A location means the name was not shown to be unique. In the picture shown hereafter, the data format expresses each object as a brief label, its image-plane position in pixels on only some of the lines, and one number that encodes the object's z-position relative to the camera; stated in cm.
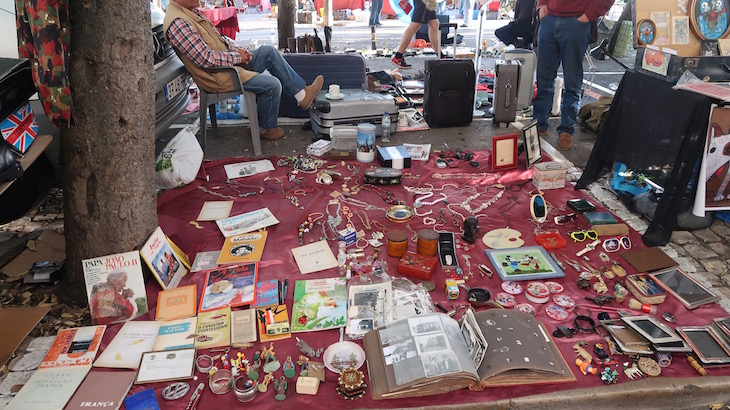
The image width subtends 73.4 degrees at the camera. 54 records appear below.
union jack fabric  260
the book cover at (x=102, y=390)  215
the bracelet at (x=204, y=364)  236
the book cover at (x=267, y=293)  281
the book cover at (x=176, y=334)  250
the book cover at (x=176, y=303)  272
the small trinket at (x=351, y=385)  220
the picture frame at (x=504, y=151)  446
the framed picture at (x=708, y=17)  390
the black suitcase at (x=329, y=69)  559
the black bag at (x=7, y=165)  253
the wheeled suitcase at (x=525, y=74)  593
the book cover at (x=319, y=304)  265
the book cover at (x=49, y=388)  215
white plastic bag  404
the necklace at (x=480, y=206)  388
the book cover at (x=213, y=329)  252
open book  219
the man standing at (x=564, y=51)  474
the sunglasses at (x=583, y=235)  345
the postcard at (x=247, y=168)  448
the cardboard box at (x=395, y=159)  455
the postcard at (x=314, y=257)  316
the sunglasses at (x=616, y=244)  337
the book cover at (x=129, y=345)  240
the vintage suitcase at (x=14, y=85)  261
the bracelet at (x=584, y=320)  262
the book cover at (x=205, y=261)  317
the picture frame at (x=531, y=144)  446
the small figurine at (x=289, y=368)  231
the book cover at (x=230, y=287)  281
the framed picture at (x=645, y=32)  390
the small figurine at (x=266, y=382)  224
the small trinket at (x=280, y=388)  219
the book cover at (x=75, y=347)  240
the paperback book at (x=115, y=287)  267
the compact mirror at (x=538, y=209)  364
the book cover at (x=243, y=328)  253
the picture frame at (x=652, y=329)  245
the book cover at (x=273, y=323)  257
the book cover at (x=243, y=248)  323
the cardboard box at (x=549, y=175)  419
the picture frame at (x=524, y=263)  304
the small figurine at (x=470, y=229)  343
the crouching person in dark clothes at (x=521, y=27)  731
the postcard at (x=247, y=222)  355
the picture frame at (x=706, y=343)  239
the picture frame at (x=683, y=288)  280
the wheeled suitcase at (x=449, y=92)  541
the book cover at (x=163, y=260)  283
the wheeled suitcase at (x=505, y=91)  548
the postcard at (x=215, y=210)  374
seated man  438
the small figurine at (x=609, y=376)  230
